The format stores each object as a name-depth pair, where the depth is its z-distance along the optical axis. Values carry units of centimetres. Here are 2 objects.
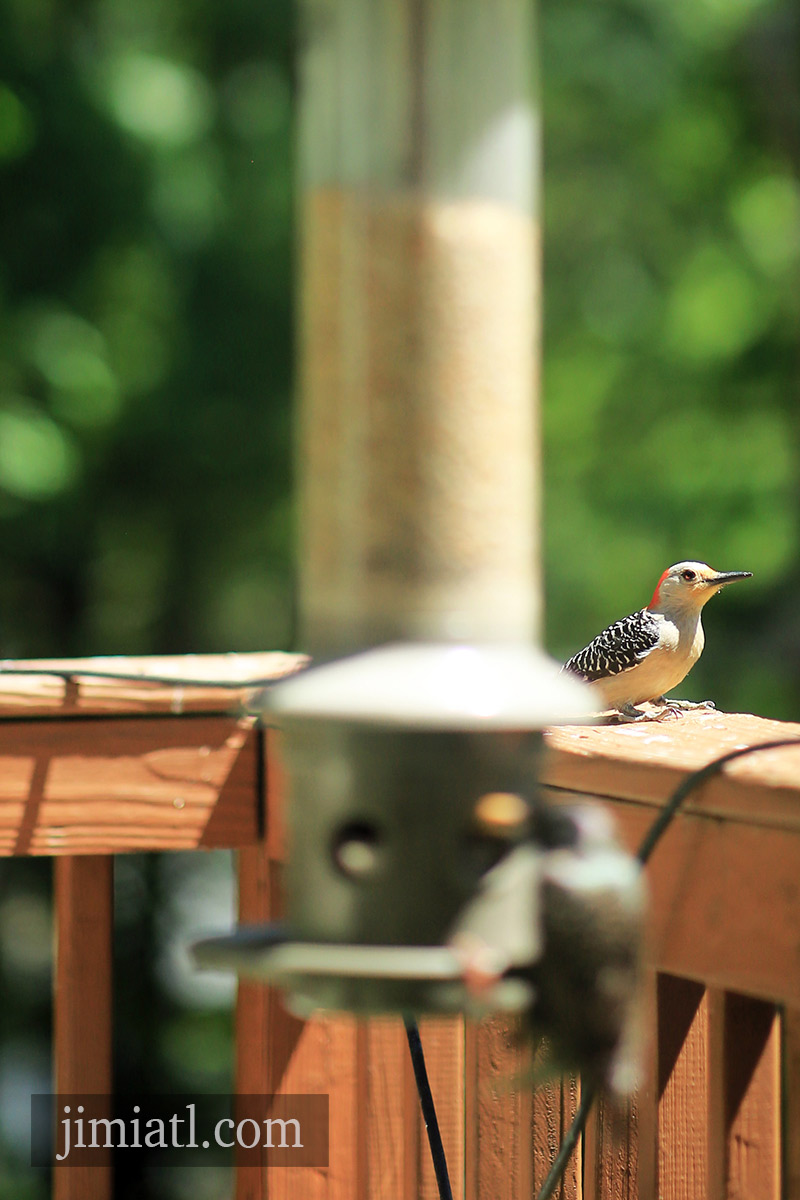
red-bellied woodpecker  830
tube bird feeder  572
